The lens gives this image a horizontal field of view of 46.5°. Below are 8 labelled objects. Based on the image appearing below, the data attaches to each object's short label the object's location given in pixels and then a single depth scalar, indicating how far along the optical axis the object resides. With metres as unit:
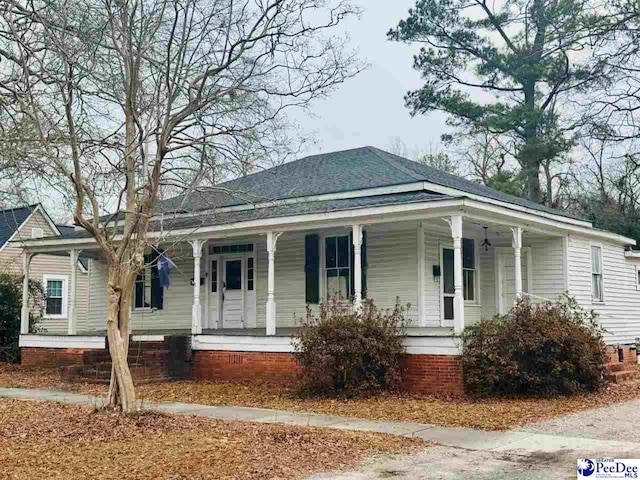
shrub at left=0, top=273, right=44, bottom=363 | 20.59
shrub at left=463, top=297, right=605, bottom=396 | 12.54
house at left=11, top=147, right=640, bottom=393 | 14.43
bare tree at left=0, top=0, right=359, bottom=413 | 10.34
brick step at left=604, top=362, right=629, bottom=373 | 15.38
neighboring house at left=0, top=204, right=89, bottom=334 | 28.12
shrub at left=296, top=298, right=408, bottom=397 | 12.82
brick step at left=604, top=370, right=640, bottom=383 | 14.42
